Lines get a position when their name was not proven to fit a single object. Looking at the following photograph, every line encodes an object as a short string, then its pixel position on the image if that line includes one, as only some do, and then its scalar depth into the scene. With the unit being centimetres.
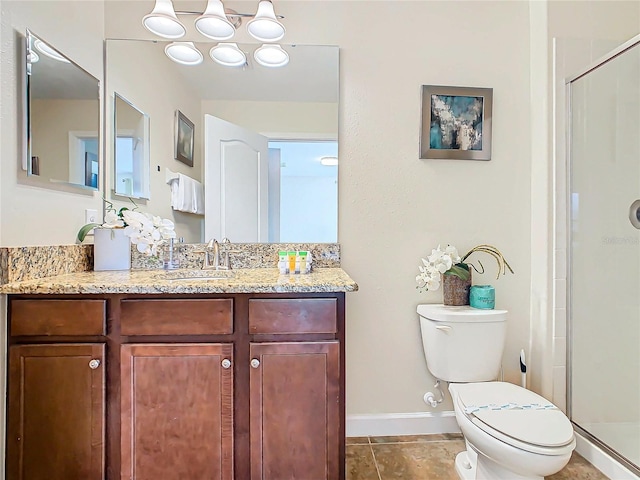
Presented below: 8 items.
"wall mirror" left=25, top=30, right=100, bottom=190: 138
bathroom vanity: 126
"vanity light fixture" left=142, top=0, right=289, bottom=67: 169
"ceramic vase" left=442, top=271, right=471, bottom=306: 181
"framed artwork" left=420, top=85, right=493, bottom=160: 188
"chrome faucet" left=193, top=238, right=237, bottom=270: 177
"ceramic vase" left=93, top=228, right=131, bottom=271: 169
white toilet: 121
